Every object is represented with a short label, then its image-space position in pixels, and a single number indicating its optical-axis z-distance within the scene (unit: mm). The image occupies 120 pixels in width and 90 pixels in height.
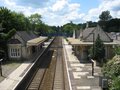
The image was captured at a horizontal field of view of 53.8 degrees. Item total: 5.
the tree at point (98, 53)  17057
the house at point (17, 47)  19988
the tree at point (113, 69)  7138
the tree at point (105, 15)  84042
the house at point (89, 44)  19988
